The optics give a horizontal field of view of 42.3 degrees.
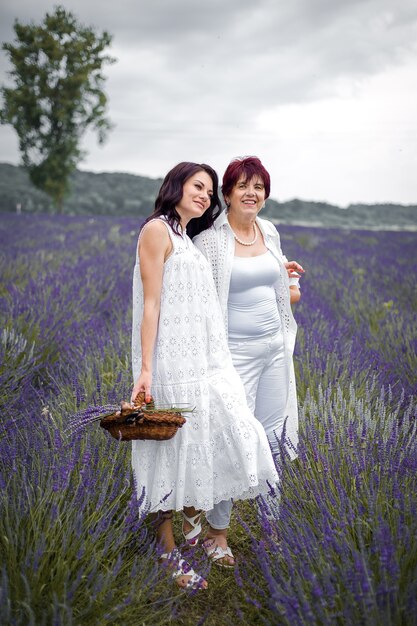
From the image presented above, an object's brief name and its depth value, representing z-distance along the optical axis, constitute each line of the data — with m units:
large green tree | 28.33
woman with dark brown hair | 1.84
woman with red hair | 2.15
